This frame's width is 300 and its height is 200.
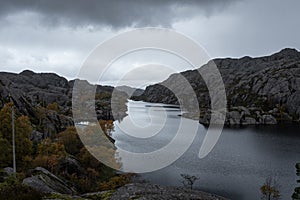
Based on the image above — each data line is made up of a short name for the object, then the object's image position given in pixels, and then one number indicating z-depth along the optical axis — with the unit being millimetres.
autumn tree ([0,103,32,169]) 42703
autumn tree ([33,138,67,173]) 41500
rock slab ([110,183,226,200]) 15602
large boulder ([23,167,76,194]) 20609
